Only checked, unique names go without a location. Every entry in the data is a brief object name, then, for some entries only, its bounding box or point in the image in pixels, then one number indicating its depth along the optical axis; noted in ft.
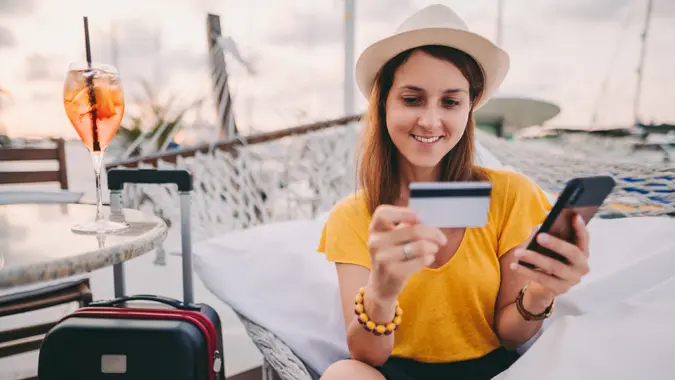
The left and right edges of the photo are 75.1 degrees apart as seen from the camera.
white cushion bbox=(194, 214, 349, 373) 3.66
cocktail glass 2.84
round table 1.89
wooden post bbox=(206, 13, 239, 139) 8.92
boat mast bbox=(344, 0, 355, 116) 9.08
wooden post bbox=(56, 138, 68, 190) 6.61
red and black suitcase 3.15
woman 2.83
